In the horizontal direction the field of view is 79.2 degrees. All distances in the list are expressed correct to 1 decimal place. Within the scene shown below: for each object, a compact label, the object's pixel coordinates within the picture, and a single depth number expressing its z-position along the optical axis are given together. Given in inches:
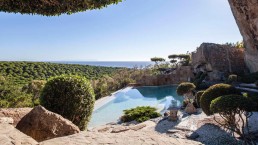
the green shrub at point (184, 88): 432.3
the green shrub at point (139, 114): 406.6
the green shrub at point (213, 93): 303.3
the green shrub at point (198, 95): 425.1
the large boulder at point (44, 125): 157.3
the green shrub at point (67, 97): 210.7
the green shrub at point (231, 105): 193.3
